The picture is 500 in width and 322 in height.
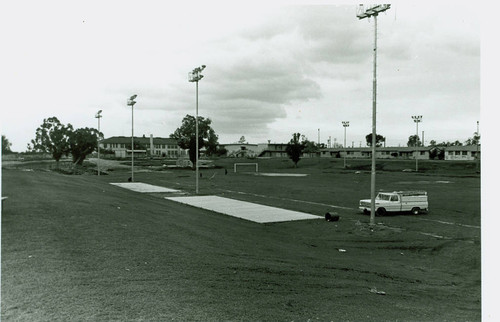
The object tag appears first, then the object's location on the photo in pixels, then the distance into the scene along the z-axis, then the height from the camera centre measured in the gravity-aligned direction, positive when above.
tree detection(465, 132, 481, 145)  135.93 +4.14
